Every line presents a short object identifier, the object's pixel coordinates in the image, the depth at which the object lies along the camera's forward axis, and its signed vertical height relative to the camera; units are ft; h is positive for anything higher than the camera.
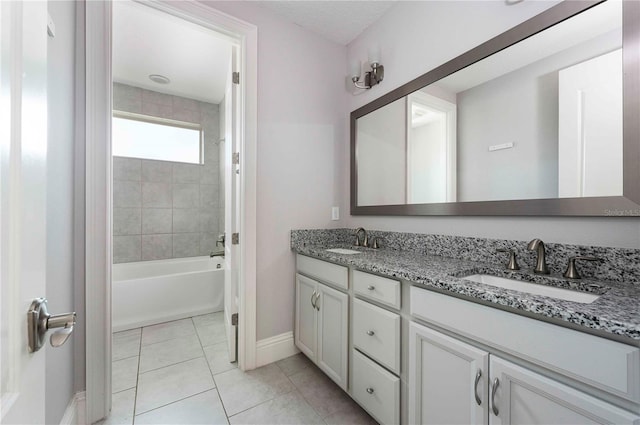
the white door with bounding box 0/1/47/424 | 1.27 +0.06
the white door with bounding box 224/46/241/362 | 6.31 +0.04
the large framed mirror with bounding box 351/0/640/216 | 3.29 +1.42
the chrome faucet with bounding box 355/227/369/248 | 6.78 -0.70
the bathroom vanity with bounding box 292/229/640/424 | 2.17 -1.45
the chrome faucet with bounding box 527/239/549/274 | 3.68 -0.57
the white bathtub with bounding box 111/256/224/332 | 8.19 -2.75
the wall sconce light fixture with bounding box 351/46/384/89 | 6.55 +3.54
